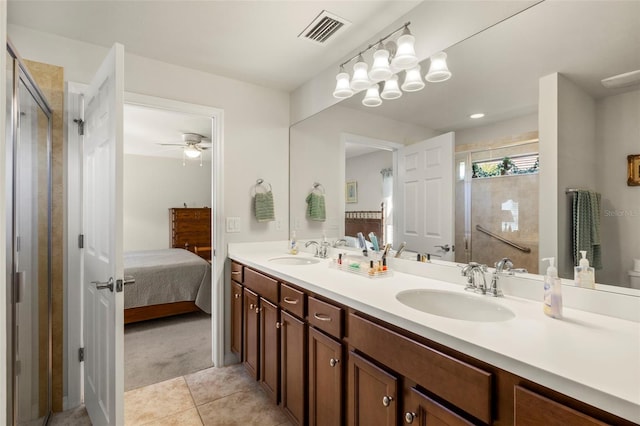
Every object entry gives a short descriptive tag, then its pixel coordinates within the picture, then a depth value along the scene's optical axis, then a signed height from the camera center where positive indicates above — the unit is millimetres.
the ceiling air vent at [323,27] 1725 +1115
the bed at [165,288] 3254 -832
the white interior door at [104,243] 1360 -150
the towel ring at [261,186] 2650 +244
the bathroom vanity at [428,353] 688 -417
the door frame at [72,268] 1976 -352
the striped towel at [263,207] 2586 +58
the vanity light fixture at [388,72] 1584 +824
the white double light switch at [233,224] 2521 -84
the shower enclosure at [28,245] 1286 -153
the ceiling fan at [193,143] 4369 +1092
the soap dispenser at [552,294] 1022 -278
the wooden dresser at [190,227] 5801 -256
